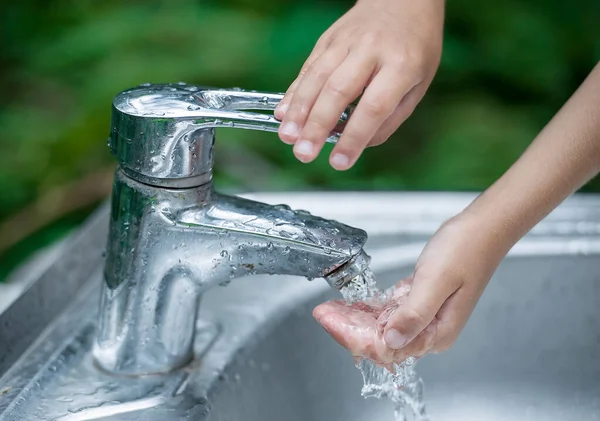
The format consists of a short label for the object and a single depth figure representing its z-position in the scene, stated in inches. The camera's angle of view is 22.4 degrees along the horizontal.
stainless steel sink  27.7
